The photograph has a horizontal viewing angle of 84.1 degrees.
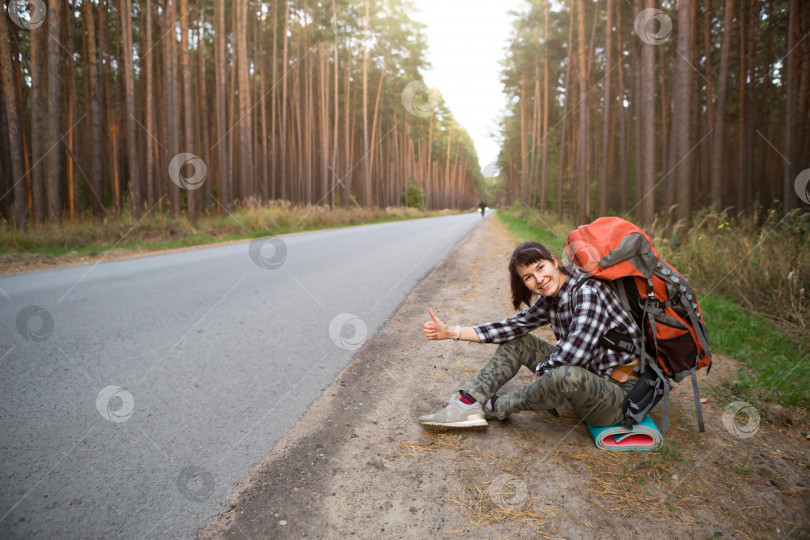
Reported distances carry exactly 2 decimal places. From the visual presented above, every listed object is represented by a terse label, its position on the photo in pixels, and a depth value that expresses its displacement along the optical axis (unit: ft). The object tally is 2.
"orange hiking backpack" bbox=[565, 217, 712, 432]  7.99
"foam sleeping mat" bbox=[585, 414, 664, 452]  8.55
